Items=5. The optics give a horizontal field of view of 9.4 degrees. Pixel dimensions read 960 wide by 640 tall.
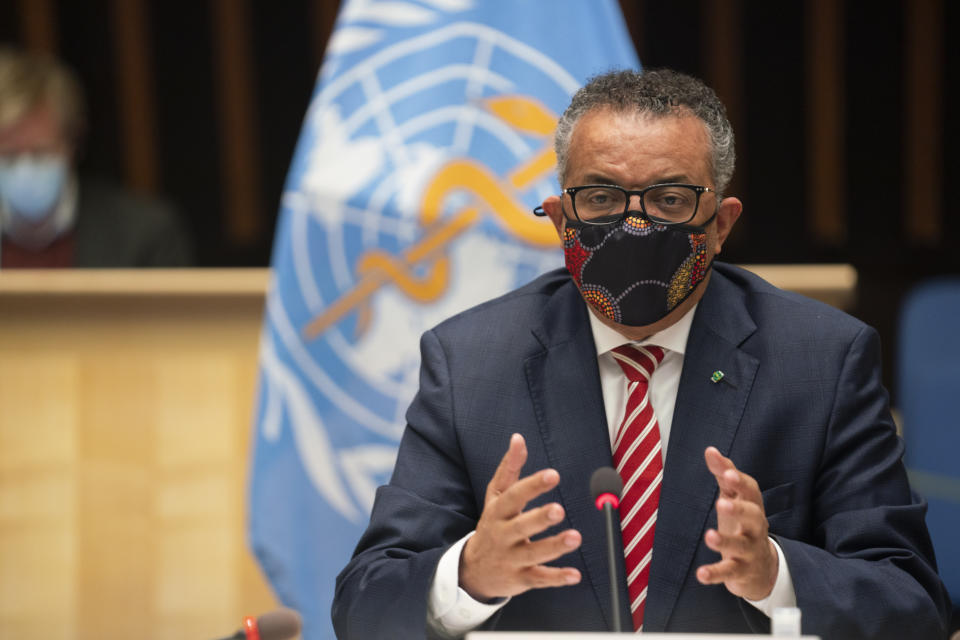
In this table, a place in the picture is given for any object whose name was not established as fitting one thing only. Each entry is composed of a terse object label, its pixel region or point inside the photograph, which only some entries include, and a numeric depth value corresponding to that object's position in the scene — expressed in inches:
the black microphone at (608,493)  213.1
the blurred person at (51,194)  284.0
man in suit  219.2
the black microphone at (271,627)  214.5
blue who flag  243.0
